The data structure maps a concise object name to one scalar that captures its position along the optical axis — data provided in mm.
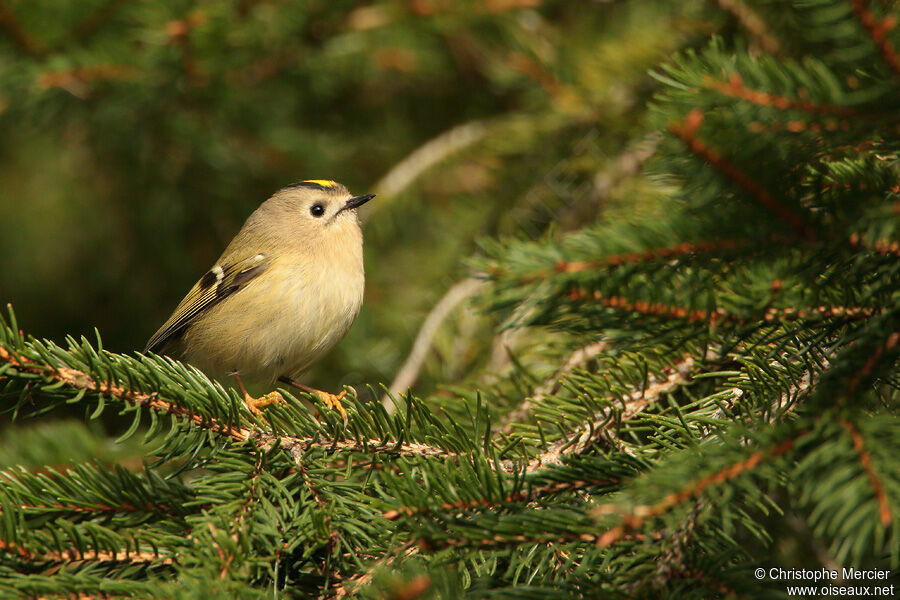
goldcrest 4762
